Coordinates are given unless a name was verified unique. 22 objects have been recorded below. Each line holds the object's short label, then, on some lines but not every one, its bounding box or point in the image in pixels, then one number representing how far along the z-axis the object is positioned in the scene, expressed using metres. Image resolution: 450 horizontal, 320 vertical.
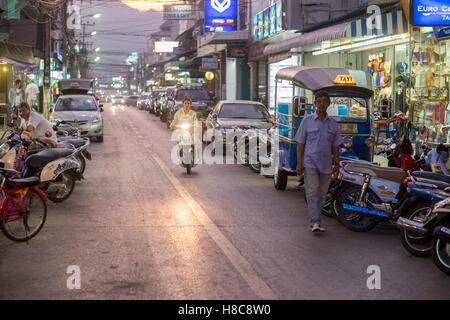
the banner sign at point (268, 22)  34.00
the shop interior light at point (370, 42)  19.48
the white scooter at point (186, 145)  15.83
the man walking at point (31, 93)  29.33
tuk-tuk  12.66
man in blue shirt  9.45
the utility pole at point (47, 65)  36.86
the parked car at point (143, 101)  65.00
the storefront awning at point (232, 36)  46.09
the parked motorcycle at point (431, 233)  7.46
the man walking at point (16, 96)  28.48
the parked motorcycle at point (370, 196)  9.36
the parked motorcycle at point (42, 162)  10.62
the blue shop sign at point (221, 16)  46.78
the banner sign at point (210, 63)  50.94
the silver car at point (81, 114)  24.31
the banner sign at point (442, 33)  15.70
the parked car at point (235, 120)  18.70
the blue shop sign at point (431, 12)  13.32
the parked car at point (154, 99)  49.50
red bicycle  8.53
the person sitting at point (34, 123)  12.23
